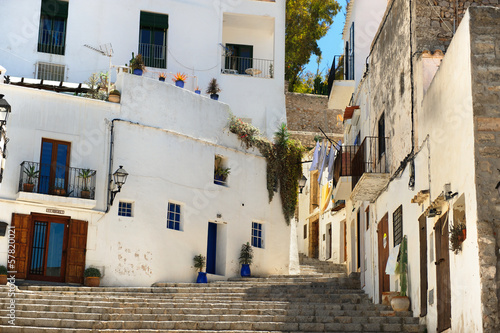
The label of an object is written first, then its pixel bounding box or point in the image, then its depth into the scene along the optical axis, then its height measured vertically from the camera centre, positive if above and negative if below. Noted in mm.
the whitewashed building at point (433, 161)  13242 +2421
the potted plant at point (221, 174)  26734 +3259
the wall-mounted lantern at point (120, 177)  23047 +2667
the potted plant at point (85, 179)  23359 +2645
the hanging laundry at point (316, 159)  26719 +3806
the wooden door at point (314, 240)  36594 +1720
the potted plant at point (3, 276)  21547 -124
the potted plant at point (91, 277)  22891 -100
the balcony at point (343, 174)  23656 +3037
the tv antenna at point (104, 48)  30438 +8184
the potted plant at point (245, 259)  26188 +581
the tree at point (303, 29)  38656 +11597
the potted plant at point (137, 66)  26953 +6685
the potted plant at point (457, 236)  13882 +777
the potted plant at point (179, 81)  27922 +6462
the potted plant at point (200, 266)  24828 +309
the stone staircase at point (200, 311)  17047 -740
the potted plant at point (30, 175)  22609 +2625
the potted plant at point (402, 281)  17906 +15
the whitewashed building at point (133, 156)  23188 +3513
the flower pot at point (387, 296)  18603 -328
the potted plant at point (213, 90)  28688 +6455
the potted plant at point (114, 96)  24875 +5258
